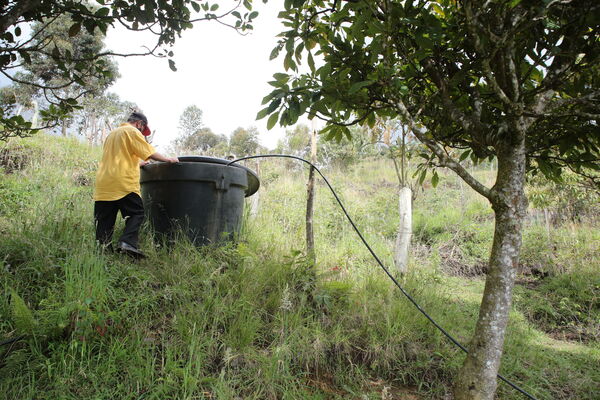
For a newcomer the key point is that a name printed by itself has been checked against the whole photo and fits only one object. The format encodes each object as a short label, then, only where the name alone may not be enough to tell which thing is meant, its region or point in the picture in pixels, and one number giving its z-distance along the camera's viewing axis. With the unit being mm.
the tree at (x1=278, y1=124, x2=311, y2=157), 16266
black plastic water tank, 3168
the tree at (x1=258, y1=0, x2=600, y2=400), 1486
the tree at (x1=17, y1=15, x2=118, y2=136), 15338
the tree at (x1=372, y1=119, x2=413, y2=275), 3533
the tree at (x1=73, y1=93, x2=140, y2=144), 8289
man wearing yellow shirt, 2990
